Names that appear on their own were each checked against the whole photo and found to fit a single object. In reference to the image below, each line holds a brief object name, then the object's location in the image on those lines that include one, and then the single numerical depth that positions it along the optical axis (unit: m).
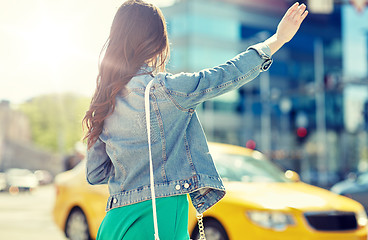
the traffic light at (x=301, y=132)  23.80
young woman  1.74
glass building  39.19
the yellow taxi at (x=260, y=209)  4.99
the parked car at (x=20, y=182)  34.28
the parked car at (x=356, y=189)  10.07
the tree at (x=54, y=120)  59.16
